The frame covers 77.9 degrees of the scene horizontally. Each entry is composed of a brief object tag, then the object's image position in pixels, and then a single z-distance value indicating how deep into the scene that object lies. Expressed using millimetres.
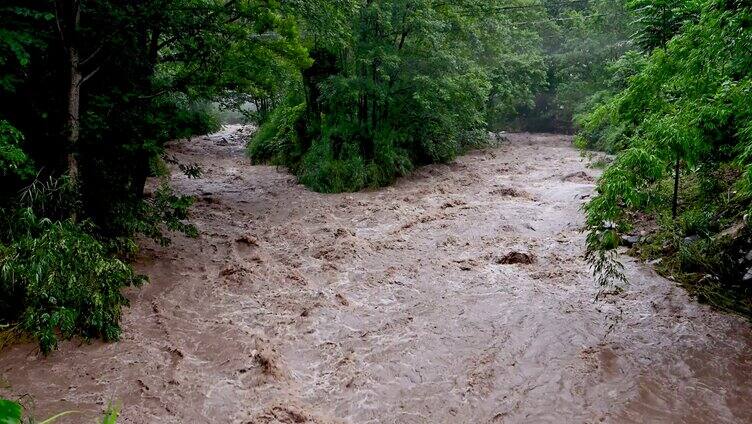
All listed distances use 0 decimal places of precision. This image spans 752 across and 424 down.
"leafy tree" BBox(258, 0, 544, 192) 12242
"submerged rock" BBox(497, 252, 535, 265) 7176
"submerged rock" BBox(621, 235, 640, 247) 7348
